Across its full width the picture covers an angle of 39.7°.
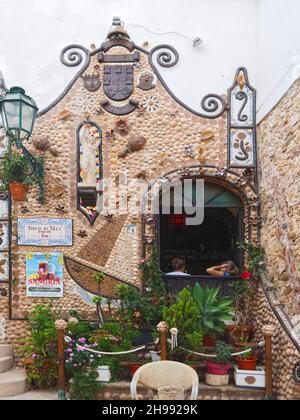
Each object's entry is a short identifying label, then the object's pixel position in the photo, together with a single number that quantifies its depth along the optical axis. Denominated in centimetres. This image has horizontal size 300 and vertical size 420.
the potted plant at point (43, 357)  521
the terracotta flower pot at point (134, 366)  510
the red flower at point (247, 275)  595
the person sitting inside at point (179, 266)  642
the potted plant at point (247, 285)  594
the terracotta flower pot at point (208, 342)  563
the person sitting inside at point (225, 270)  628
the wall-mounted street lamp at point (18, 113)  516
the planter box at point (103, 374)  496
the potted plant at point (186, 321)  495
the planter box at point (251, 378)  487
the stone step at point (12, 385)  509
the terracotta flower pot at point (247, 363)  500
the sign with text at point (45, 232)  625
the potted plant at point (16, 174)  595
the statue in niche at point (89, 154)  633
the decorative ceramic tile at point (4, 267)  622
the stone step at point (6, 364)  569
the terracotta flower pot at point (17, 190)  601
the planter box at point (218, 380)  494
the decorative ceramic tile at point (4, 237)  625
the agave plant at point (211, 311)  529
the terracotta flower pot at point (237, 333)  559
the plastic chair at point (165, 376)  369
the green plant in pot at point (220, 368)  494
